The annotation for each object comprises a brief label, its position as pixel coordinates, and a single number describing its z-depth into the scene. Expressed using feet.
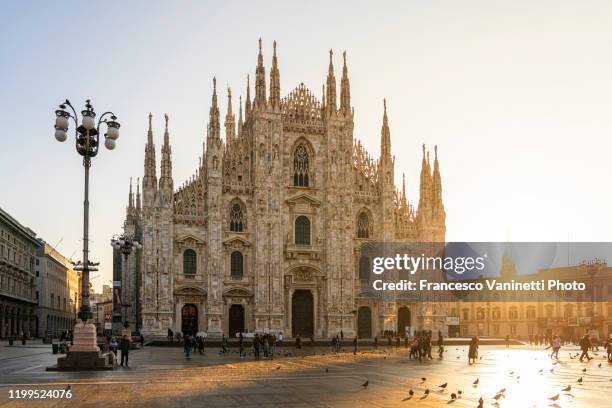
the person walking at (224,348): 145.89
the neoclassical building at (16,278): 255.91
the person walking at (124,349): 102.11
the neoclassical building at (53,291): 349.82
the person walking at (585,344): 125.70
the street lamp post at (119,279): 128.02
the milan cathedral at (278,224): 200.95
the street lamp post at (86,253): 96.48
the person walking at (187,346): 127.54
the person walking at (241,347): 136.26
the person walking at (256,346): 130.82
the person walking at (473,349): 116.88
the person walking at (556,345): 132.20
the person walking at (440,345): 135.64
